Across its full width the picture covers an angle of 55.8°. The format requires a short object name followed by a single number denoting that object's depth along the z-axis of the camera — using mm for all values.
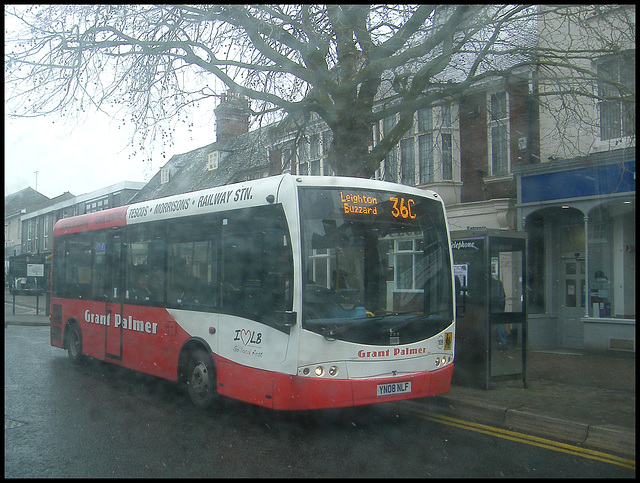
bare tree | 10211
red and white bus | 6289
